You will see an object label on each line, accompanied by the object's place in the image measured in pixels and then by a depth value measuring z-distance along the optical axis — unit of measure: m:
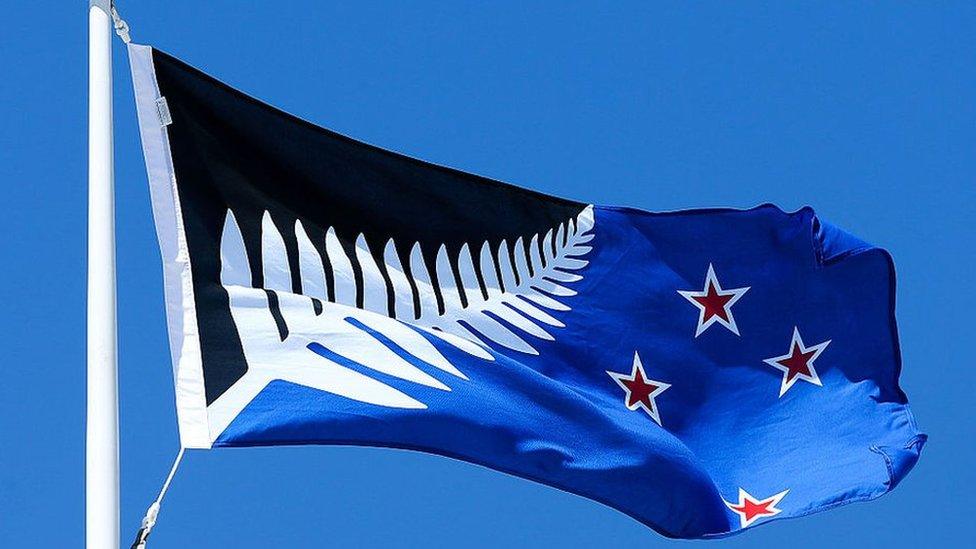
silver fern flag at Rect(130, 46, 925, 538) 11.05
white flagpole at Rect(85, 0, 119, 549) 9.37
